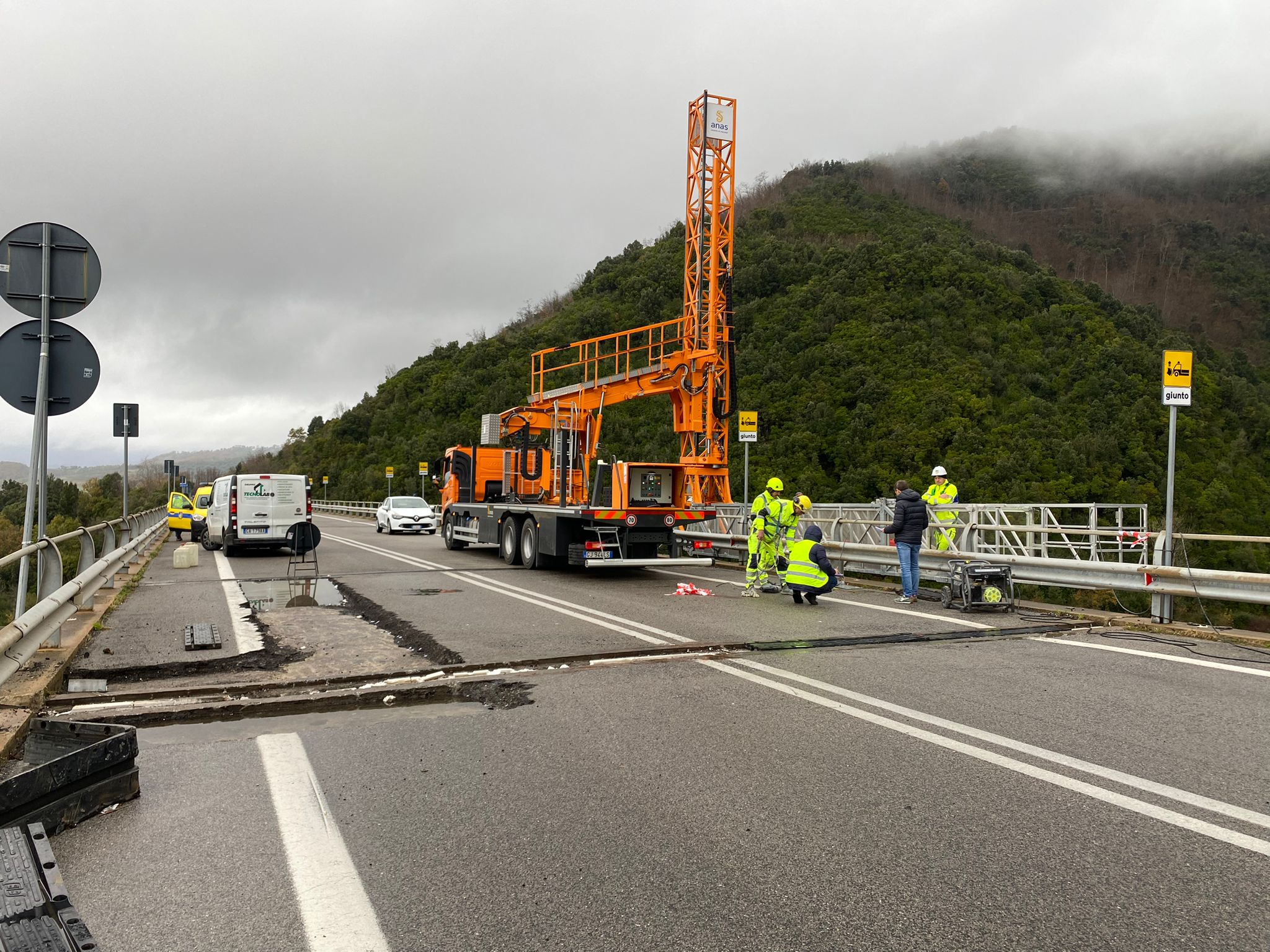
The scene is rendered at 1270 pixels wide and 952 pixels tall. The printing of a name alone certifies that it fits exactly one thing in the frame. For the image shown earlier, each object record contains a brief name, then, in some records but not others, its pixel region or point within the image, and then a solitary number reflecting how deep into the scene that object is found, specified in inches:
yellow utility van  1039.0
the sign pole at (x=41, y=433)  271.3
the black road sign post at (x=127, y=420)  799.1
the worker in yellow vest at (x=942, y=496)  574.2
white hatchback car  1262.3
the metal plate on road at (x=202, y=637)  325.4
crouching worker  447.2
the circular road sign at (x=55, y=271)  273.4
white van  778.8
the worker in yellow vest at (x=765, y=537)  496.4
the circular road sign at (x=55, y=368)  272.2
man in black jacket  483.8
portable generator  442.6
